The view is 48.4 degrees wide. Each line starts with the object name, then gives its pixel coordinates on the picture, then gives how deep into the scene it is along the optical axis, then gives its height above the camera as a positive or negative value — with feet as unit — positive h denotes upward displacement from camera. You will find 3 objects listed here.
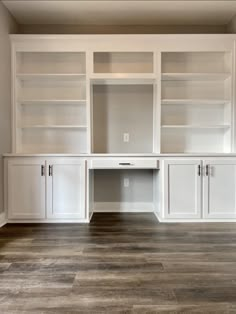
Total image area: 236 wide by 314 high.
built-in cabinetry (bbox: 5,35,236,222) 11.31 +1.38
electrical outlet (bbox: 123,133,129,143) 13.20 +0.78
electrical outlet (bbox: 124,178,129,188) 13.28 -1.38
